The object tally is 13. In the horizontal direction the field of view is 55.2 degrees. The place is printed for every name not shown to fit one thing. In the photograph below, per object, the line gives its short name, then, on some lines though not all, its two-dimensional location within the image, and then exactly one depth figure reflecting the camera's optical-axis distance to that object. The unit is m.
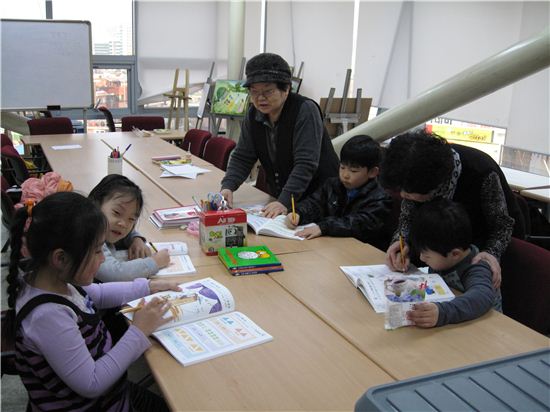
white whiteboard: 5.82
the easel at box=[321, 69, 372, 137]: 6.07
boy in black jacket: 2.40
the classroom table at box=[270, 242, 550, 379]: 1.40
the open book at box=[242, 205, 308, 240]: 2.35
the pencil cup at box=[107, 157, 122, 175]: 3.28
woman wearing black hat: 2.50
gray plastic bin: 0.65
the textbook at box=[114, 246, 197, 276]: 1.89
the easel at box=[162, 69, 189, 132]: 7.36
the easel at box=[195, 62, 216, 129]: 7.21
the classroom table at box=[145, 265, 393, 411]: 1.19
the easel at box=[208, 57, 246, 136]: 6.79
